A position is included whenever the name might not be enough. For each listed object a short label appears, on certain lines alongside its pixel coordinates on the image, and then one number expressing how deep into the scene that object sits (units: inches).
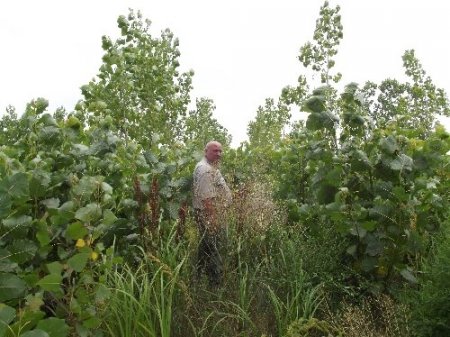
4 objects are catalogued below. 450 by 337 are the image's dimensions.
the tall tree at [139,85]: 419.5
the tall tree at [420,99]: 438.9
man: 230.1
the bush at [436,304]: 190.9
